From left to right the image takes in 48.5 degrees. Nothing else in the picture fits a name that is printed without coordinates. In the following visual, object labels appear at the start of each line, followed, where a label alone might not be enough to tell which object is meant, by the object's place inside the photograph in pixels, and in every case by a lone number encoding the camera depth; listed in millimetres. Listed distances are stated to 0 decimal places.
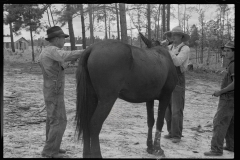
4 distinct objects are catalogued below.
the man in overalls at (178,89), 5496
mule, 3857
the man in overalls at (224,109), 4475
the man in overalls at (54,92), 4207
